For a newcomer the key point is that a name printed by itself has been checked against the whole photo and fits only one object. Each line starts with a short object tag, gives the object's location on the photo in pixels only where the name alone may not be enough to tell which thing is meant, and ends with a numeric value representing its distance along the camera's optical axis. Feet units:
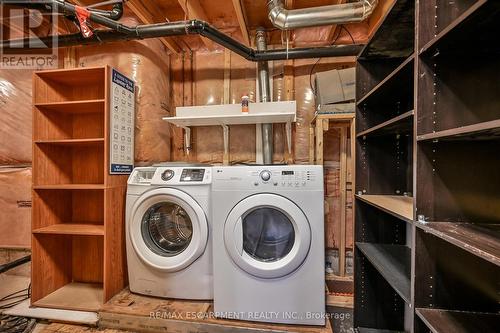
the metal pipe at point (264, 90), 7.20
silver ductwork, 5.62
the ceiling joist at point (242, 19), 5.76
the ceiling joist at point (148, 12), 6.07
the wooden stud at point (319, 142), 6.15
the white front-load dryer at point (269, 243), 4.70
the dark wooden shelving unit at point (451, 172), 2.50
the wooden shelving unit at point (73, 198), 5.78
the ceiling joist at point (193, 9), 5.87
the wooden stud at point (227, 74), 7.64
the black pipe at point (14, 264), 5.80
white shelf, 6.49
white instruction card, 5.80
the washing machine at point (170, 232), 5.35
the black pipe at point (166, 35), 5.62
